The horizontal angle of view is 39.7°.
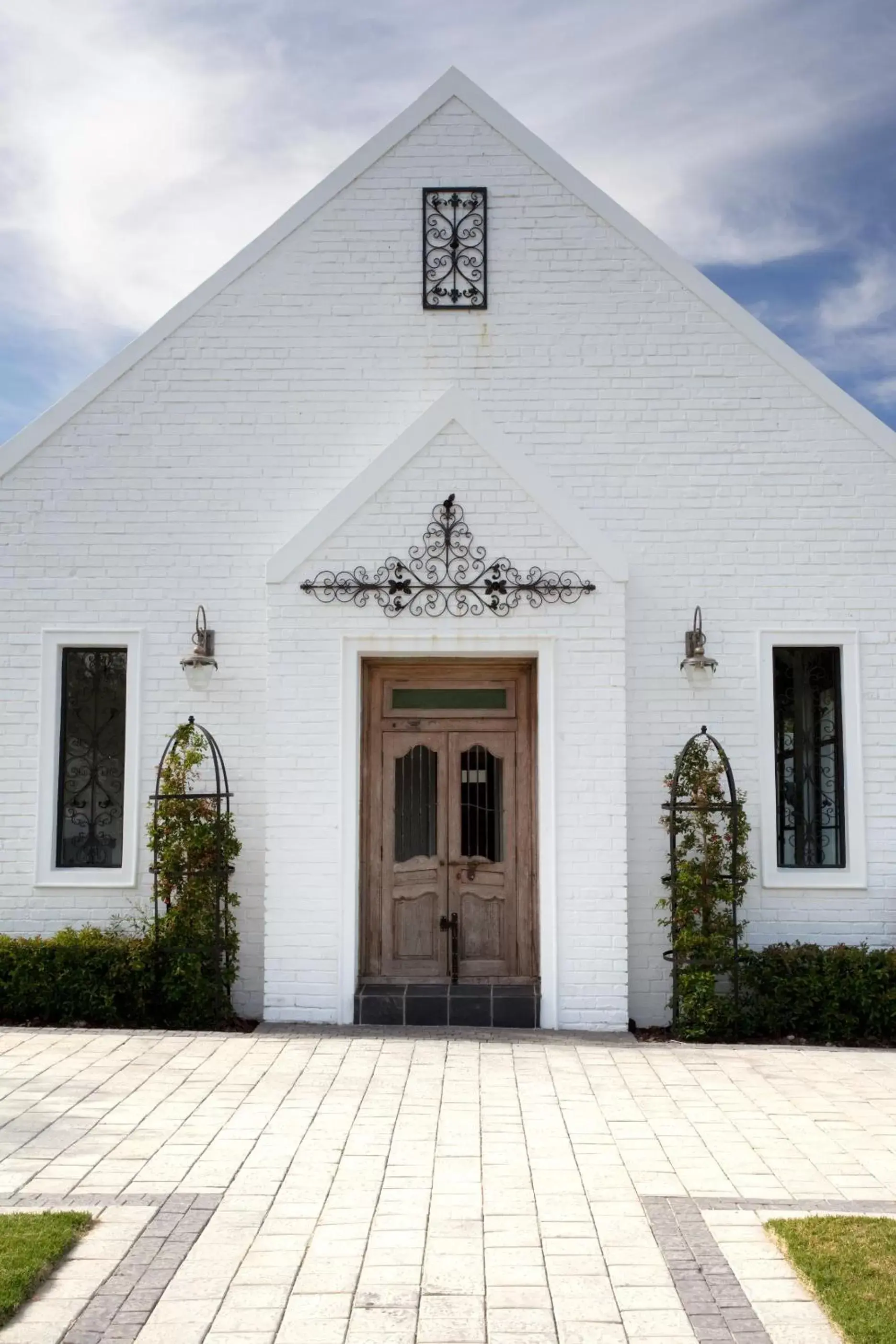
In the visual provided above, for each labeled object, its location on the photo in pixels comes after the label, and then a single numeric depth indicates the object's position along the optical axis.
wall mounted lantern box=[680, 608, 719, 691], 9.86
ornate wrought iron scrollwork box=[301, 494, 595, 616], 9.49
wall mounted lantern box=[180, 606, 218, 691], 9.98
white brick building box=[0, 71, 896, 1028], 9.57
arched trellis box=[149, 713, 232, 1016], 9.27
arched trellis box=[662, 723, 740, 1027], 9.23
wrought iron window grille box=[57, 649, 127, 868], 10.24
